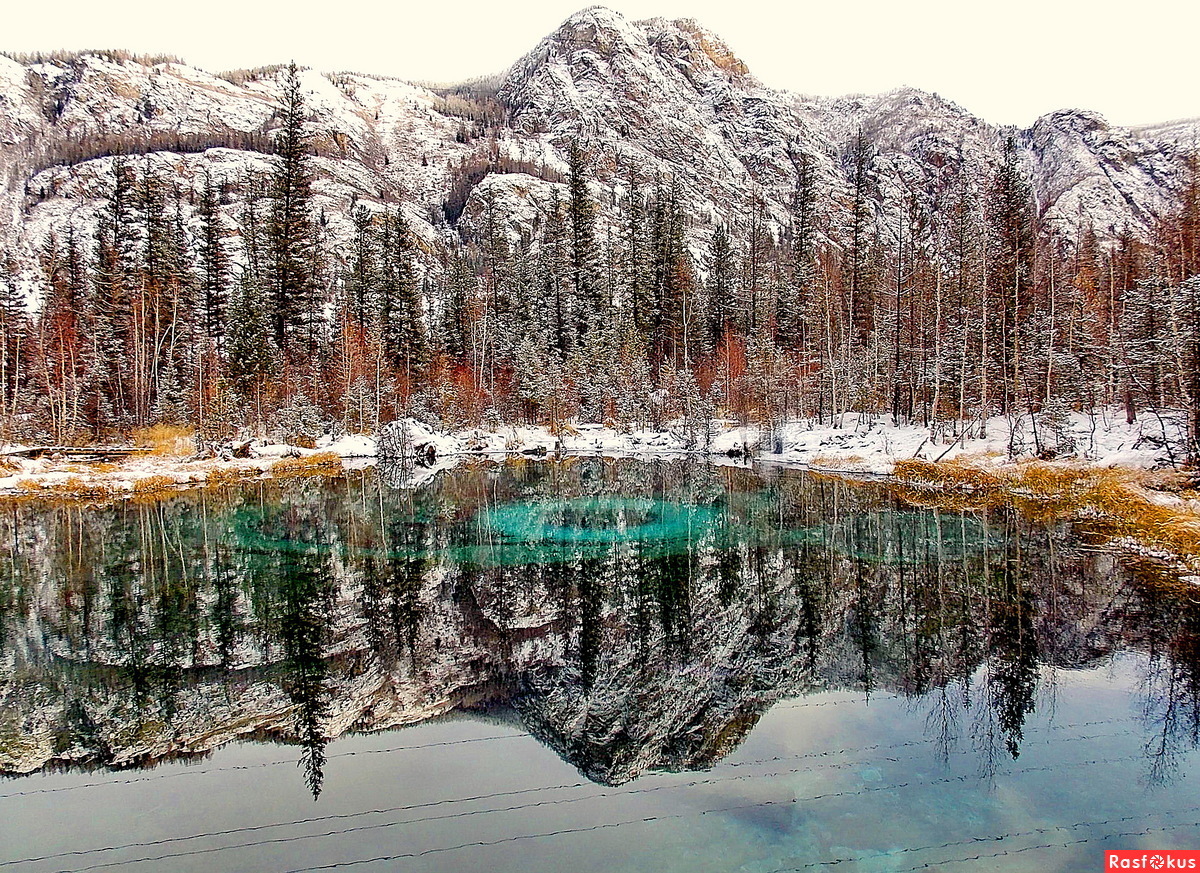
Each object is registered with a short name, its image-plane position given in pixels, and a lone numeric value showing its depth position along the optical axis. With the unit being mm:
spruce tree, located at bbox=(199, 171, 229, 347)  51406
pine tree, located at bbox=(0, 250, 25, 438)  39147
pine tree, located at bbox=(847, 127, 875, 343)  52594
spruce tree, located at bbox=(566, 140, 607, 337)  66938
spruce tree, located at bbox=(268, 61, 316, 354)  46531
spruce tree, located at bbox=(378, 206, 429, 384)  59406
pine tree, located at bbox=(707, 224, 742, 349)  70938
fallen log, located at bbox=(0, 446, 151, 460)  30109
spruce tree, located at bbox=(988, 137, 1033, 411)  35562
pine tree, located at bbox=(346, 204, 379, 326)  59281
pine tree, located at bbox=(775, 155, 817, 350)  63500
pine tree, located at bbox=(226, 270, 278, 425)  44125
